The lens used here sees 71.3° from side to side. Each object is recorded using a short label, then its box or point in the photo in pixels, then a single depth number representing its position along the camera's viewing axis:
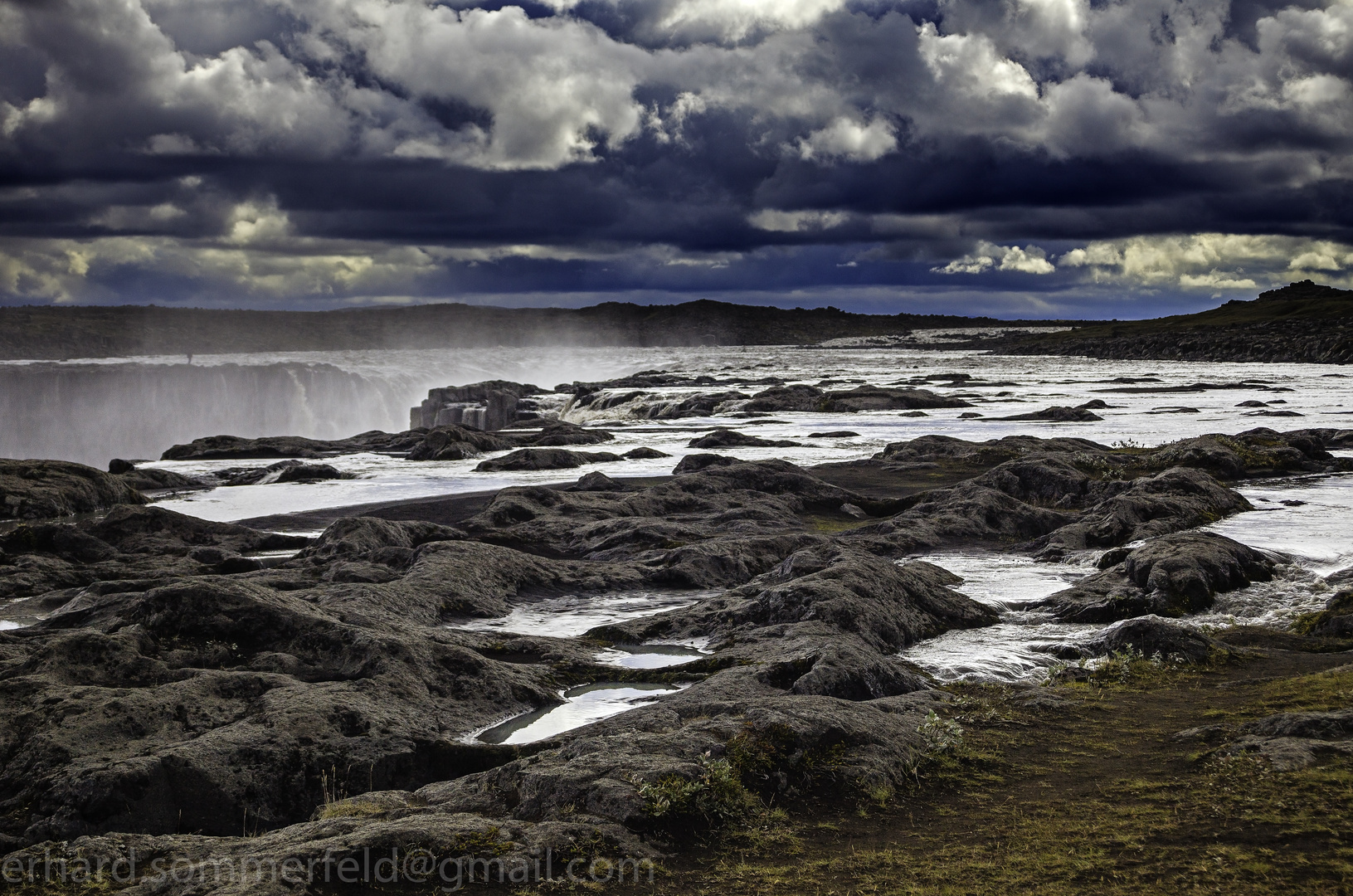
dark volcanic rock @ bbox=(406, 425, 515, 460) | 36.84
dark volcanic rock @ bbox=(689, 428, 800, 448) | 36.84
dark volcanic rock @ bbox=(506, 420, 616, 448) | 41.06
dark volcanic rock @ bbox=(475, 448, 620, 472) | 33.00
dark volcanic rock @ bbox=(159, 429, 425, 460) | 38.03
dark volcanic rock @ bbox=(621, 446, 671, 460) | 35.09
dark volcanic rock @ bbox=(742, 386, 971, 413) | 54.06
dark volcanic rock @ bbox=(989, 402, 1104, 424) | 43.38
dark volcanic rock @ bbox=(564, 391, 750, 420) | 54.34
